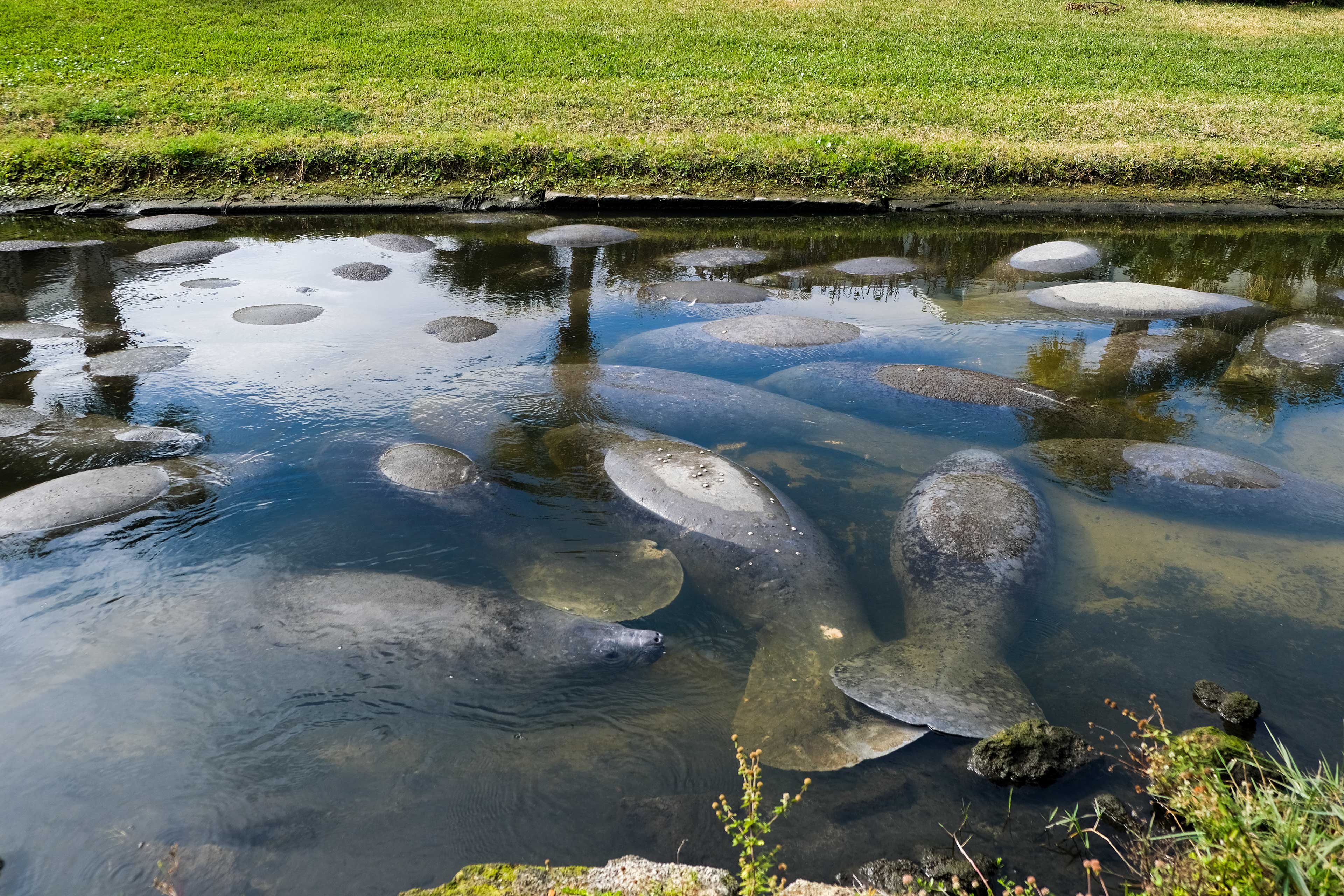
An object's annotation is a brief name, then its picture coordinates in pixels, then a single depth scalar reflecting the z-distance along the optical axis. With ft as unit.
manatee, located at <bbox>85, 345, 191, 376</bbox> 20.39
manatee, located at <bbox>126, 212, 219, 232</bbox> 33.86
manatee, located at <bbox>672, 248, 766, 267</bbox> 30.48
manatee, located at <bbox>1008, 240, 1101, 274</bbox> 29.68
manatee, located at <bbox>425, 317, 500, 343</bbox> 22.61
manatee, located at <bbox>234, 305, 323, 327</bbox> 23.70
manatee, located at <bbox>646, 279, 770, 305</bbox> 26.40
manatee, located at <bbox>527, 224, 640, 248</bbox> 32.53
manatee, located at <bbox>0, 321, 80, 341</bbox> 22.39
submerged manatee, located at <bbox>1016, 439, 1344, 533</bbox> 14.93
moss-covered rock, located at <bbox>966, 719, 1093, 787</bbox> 9.59
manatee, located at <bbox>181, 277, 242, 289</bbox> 27.02
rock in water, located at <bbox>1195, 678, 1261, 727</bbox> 10.52
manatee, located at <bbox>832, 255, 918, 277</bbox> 29.86
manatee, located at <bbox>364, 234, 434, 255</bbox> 31.60
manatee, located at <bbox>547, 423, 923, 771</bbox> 10.31
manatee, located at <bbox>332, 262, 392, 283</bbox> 28.04
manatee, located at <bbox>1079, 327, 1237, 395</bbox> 20.80
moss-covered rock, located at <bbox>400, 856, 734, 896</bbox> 7.14
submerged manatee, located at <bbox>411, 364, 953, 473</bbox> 17.44
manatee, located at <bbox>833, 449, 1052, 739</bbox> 10.64
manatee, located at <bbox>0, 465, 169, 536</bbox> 14.03
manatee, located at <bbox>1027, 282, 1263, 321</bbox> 25.27
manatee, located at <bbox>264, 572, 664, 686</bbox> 11.23
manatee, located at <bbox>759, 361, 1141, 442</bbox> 18.21
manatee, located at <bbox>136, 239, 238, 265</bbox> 29.71
